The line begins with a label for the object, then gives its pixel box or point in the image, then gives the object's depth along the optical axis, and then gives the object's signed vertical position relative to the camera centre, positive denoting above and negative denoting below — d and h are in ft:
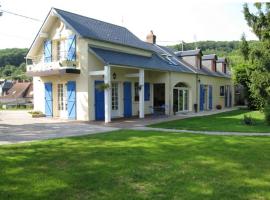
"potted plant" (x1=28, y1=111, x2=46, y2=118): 70.28 -3.51
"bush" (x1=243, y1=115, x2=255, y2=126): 52.62 -4.22
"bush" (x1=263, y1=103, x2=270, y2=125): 51.52 -2.95
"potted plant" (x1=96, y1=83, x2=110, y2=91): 56.75 +1.89
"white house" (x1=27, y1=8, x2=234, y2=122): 61.26 +4.90
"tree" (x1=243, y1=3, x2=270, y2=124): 53.01 +7.28
